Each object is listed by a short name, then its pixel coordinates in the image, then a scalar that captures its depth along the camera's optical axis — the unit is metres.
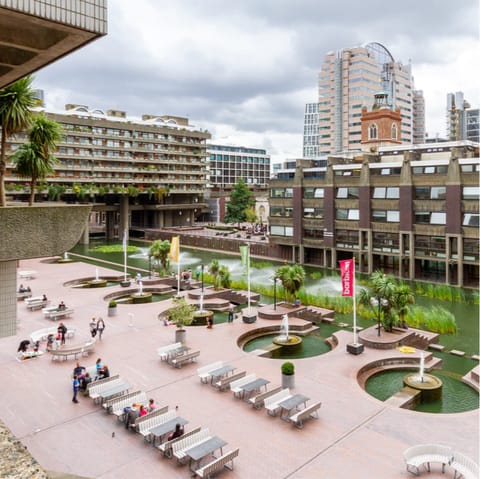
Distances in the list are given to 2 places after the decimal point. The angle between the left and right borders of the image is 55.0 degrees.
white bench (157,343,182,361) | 24.62
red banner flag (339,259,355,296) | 27.20
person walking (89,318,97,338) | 28.51
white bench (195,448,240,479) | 14.22
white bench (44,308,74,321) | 33.53
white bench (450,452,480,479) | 14.24
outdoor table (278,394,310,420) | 18.28
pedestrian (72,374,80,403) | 19.81
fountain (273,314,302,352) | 28.62
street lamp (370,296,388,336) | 28.96
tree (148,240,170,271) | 51.53
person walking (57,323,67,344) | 27.69
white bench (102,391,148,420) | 18.37
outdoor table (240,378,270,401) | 20.11
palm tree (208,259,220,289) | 43.41
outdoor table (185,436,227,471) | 14.83
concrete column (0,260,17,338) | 13.89
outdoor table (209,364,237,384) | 21.84
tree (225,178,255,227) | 110.00
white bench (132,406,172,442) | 16.69
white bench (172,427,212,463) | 15.27
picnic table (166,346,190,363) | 24.50
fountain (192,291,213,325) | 34.31
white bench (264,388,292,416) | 18.56
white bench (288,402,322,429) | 17.65
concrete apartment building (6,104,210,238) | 85.62
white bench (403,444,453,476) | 14.61
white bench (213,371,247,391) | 21.09
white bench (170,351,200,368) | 23.91
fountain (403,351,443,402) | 21.30
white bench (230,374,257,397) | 20.19
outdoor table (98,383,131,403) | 19.45
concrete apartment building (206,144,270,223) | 158.50
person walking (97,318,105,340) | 28.89
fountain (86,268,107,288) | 48.03
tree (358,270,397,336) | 28.92
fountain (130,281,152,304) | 41.38
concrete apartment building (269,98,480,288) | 47.06
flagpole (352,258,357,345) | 27.24
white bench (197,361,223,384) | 21.89
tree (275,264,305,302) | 35.44
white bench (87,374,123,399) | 19.91
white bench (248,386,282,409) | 19.23
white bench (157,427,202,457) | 15.62
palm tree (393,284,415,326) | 29.33
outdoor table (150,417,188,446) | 16.34
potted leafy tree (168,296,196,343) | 27.80
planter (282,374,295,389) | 21.17
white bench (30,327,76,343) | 27.48
